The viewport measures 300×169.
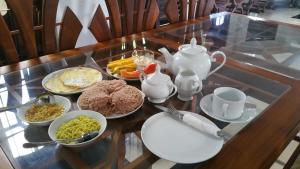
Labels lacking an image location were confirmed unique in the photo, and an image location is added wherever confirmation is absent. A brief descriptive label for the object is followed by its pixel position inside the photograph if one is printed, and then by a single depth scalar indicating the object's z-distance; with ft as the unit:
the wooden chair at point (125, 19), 4.34
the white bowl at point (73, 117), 2.06
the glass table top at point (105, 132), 1.92
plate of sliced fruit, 3.09
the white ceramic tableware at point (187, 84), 2.63
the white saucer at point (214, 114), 2.40
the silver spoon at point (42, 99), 2.55
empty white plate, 1.95
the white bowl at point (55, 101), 2.24
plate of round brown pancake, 2.40
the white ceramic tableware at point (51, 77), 2.76
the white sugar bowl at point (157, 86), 2.56
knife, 2.13
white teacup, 2.34
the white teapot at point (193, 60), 2.90
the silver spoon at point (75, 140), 1.98
